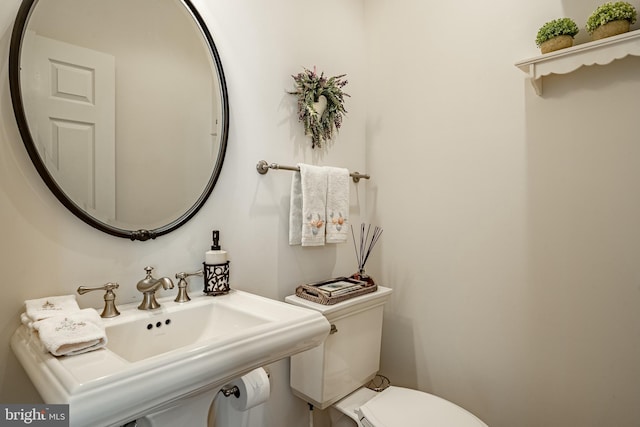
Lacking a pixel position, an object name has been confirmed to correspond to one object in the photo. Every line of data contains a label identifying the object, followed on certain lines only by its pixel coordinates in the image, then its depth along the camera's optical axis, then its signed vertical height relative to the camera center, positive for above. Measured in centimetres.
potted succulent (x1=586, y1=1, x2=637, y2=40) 114 +63
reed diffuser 188 -13
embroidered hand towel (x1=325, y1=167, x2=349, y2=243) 153 +6
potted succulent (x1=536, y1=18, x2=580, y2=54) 123 +63
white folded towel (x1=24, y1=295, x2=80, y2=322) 82 -21
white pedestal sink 59 -28
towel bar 140 +20
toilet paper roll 108 -52
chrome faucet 99 -19
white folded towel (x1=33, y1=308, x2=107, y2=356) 69 -23
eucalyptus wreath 154 +50
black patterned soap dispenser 119 -18
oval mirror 93 +33
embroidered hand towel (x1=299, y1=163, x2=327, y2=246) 144 +6
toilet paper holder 110 -53
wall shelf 112 +53
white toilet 127 -65
